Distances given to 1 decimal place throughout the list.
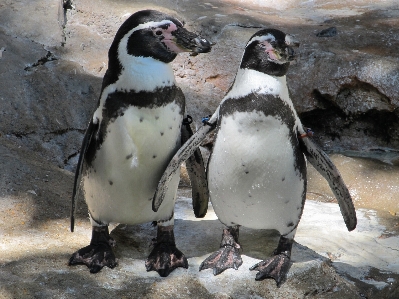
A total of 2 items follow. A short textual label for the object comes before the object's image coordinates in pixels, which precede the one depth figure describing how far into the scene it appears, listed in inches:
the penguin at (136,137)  214.5
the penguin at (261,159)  213.8
